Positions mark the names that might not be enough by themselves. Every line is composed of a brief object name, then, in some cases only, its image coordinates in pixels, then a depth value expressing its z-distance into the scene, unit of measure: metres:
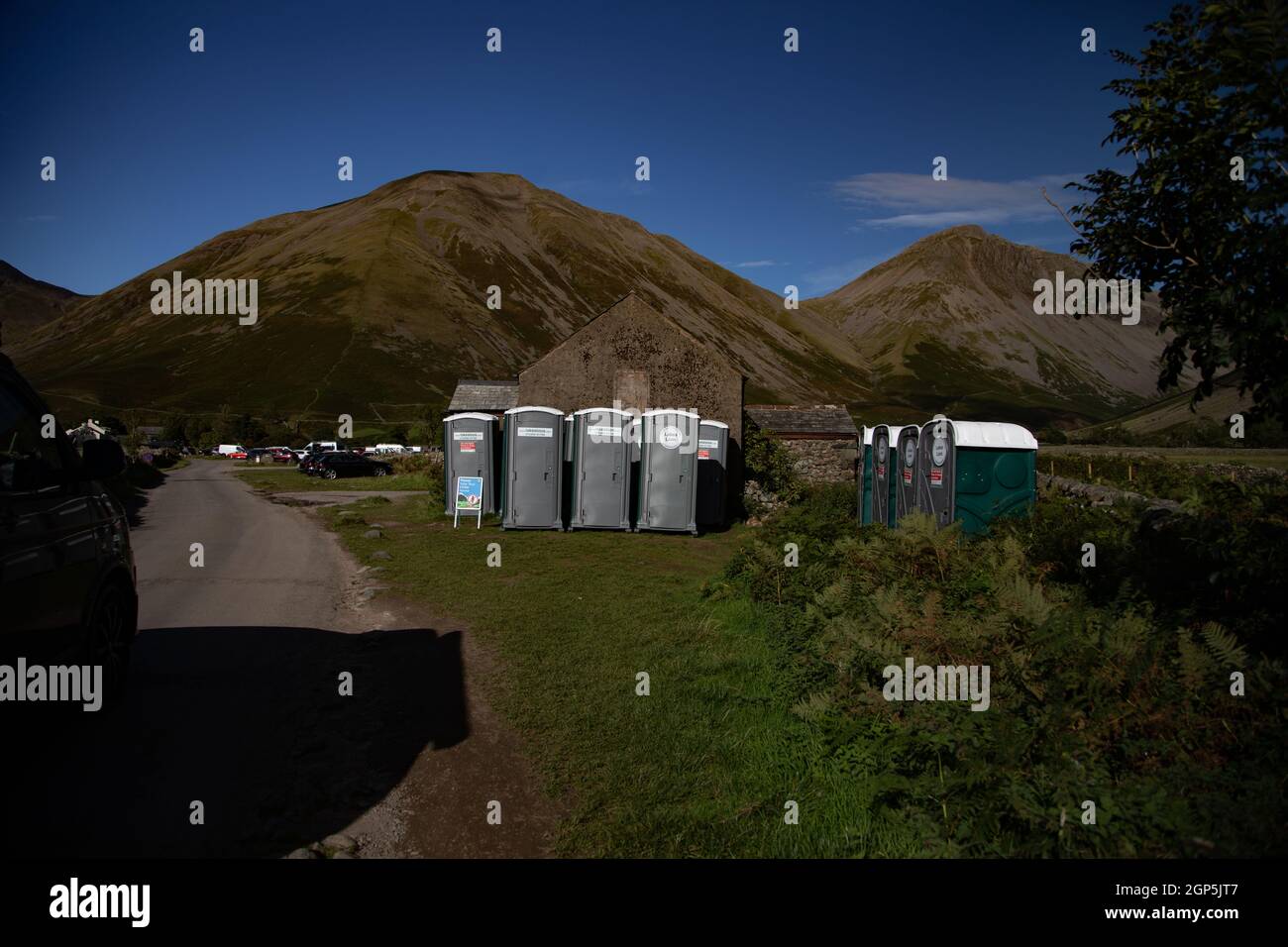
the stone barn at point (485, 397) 30.02
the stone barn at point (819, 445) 26.07
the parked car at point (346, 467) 41.06
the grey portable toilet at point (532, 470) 17.91
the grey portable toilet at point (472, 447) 19.52
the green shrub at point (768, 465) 24.77
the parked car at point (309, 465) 42.69
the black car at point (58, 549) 4.31
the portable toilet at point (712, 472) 19.69
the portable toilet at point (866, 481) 20.16
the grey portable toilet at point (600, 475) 18.02
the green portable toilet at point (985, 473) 14.14
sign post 19.12
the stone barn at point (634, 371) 24.77
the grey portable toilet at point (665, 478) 18.25
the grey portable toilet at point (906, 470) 15.91
